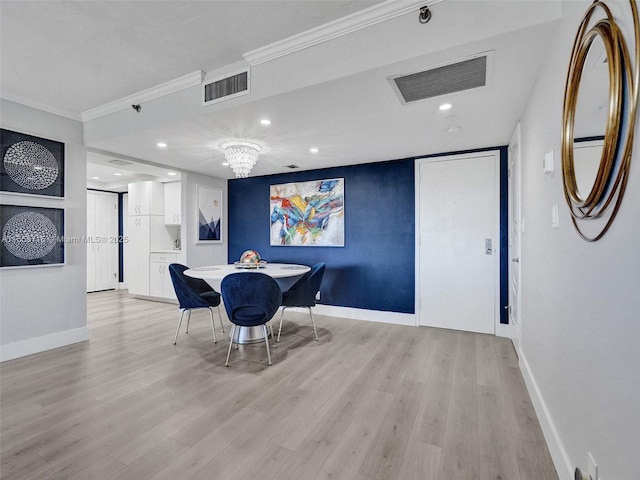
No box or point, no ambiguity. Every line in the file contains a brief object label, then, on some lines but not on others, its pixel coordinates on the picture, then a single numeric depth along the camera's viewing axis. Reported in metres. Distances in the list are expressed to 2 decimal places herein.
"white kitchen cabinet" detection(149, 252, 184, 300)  5.47
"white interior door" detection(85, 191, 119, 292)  6.82
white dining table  3.17
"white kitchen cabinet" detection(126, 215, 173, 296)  5.81
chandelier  3.39
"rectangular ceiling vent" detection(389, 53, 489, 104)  1.92
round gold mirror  0.87
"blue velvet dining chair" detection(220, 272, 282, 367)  2.71
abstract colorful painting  4.62
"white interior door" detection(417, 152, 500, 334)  3.65
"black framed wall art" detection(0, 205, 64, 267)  2.93
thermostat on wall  1.65
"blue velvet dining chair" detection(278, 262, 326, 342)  3.41
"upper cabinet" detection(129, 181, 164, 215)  5.78
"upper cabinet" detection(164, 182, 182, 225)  5.61
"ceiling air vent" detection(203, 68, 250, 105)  2.39
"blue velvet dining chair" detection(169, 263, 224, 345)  3.24
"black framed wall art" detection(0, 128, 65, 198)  2.93
